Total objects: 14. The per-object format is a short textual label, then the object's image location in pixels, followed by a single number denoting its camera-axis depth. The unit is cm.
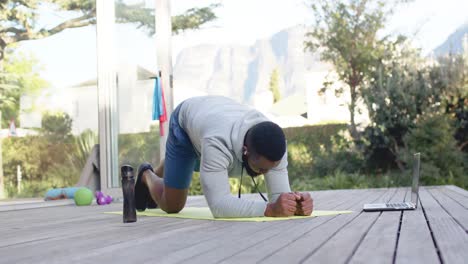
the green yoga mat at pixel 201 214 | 297
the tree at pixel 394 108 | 967
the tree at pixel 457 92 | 970
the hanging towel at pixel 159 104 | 677
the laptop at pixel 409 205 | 344
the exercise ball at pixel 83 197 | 581
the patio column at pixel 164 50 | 687
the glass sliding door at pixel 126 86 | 658
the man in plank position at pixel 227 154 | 282
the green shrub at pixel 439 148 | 862
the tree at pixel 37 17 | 638
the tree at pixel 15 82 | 632
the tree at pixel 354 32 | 1470
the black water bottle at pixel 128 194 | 314
